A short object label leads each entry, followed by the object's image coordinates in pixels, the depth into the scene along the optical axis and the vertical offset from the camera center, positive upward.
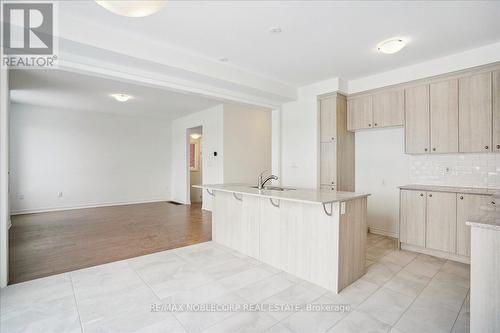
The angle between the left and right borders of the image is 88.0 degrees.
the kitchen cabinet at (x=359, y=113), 4.43 +0.93
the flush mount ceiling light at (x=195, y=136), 9.10 +1.06
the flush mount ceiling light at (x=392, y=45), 3.06 +1.45
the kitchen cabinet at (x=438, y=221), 3.22 -0.74
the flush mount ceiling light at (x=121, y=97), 5.45 +1.47
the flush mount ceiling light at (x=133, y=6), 1.59 +1.00
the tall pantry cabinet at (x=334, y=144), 4.54 +0.38
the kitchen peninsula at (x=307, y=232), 2.56 -0.75
